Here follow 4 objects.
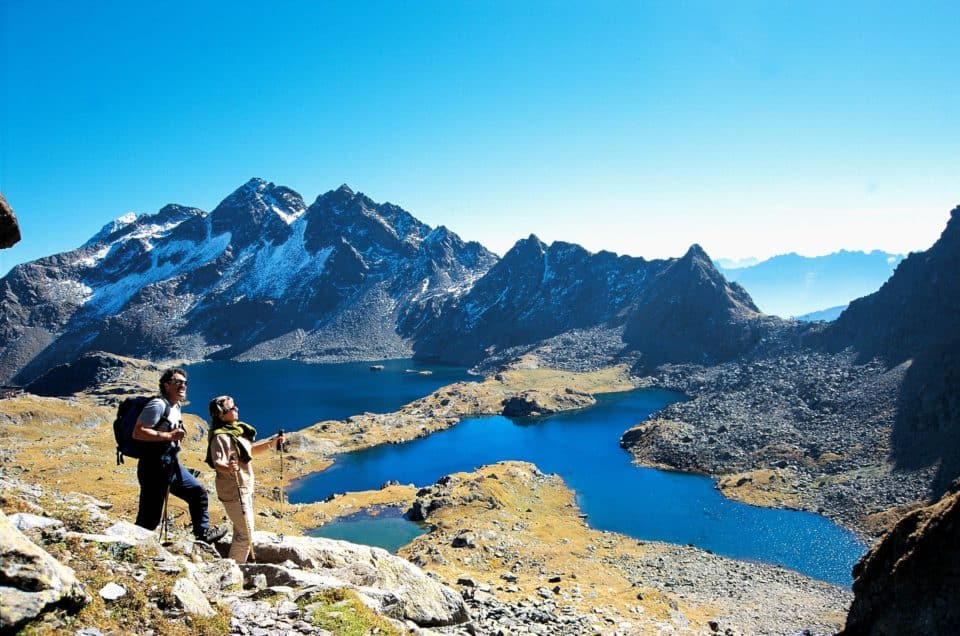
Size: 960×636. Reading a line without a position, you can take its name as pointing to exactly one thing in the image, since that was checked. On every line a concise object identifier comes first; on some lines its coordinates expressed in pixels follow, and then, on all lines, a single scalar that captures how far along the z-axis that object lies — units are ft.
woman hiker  41.96
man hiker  38.80
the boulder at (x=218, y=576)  37.83
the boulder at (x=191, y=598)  31.14
